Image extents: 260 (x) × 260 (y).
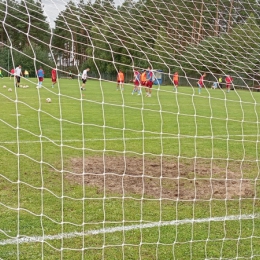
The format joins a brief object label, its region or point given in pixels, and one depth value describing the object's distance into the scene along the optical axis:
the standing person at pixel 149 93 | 18.62
